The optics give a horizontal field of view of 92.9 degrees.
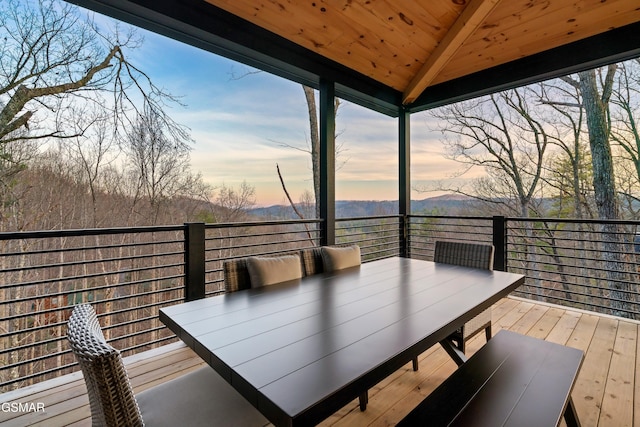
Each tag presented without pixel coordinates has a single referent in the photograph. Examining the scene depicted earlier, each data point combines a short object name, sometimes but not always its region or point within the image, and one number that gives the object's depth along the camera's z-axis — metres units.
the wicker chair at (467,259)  1.99
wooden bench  1.14
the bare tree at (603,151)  5.10
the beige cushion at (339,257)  2.33
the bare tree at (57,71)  2.86
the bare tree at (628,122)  4.98
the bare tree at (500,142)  6.20
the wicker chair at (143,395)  0.81
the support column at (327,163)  3.41
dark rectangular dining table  0.86
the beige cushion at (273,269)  1.89
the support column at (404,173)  4.52
